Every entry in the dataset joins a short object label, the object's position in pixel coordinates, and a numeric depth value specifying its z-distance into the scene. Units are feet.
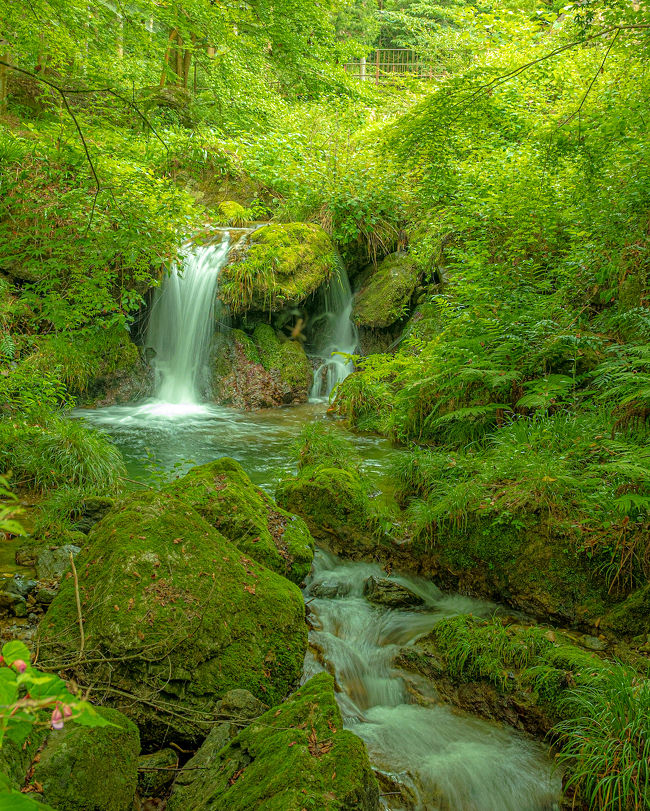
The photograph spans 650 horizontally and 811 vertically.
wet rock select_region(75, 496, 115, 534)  16.92
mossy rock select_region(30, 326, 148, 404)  29.48
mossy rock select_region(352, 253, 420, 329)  38.45
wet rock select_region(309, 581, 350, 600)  15.09
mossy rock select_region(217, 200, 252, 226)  45.42
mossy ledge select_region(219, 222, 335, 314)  37.76
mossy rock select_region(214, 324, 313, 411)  37.88
